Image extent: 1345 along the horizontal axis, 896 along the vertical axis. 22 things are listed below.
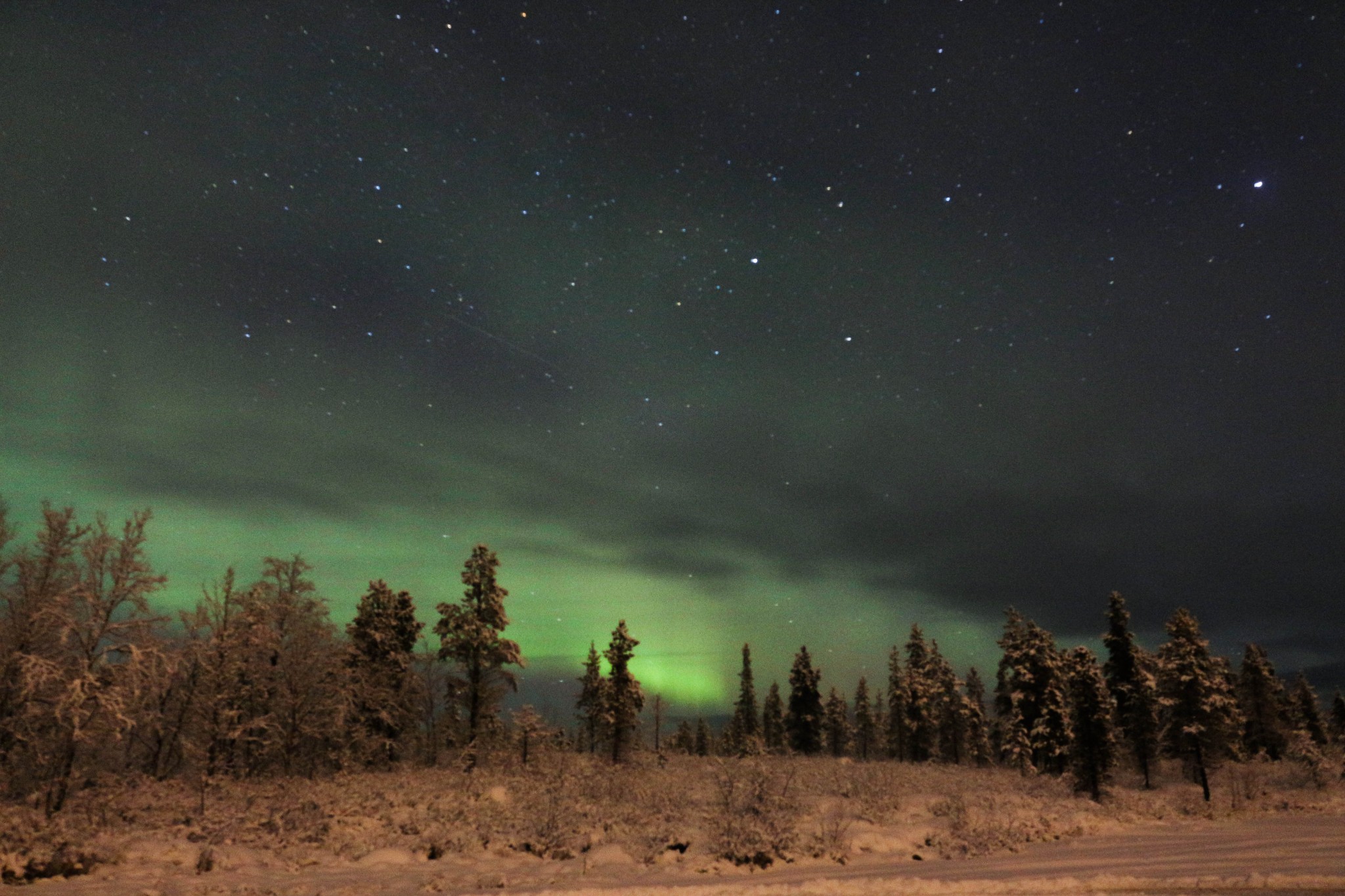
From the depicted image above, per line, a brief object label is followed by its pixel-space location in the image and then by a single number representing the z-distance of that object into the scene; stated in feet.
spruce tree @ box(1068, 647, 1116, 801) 122.01
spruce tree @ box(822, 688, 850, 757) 281.13
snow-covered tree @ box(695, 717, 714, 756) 335.67
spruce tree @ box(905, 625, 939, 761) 212.68
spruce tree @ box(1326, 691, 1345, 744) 227.81
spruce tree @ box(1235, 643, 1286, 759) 183.32
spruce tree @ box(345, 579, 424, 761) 121.19
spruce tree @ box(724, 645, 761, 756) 272.10
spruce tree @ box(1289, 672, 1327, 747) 210.59
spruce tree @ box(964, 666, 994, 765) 210.38
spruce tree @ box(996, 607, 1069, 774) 149.07
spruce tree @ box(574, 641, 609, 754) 174.19
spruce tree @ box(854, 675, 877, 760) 302.66
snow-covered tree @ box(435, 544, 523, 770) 121.29
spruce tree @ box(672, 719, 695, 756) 356.79
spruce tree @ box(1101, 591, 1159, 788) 151.84
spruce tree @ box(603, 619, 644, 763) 162.09
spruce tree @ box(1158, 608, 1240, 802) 120.67
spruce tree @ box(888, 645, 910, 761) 223.71
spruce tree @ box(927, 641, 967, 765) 212.23
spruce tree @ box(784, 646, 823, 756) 217.15
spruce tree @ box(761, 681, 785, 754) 297.53
